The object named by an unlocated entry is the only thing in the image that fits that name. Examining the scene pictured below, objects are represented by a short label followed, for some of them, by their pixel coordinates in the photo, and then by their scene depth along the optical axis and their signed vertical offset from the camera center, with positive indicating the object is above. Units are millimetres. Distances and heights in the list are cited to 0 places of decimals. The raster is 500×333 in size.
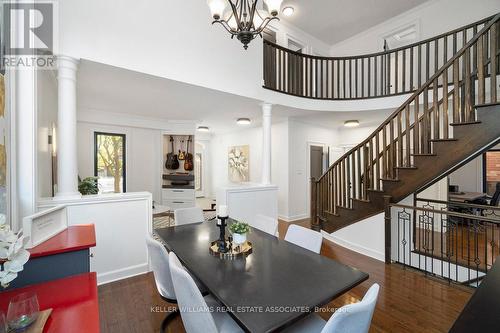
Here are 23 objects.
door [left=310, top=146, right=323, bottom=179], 6246 +88
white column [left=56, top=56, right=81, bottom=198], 2453 +373
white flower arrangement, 831 -338
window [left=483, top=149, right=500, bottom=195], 6418 -150
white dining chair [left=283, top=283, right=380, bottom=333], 915 -624
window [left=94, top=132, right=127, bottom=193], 5090 +63
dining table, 1093 -698
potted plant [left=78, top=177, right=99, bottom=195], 3115 -302
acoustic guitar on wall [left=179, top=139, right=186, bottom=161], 6262 +287
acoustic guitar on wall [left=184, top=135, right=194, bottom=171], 6266 +68
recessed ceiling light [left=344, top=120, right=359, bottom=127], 5569 +1002
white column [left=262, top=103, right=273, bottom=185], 4316 +195
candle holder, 1786 -587
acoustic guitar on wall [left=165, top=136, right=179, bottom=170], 6129 +95
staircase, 2465 +230
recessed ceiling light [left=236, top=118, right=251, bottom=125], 5641 +1078
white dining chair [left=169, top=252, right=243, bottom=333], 1117 -705
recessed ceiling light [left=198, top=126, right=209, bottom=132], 6766 +1080
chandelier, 1967 +1292
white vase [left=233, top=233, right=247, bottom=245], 1777 -573
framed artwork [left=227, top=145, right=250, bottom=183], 7008 +41
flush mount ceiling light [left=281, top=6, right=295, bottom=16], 5023 +3418
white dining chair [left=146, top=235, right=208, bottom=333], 1657 -775
